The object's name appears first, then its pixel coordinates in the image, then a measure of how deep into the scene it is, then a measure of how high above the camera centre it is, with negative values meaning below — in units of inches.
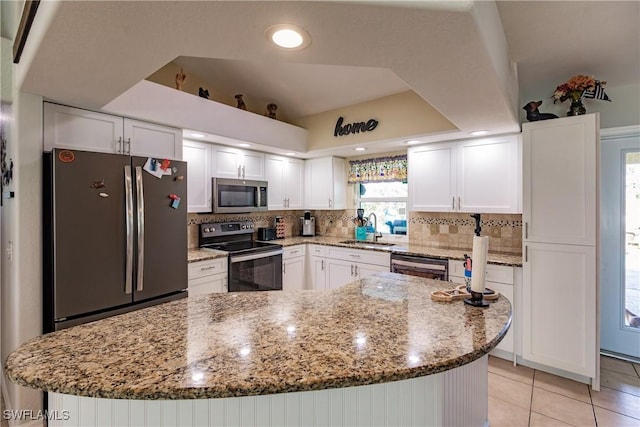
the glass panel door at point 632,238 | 110.0 -10.0
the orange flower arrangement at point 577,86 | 97.3 +39.6
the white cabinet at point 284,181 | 155.9 +16.7
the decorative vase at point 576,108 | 97.5 +32.5
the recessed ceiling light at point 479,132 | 112.5 +29.4
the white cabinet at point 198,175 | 120.7 +15.5
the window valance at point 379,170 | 154.2 +22.3
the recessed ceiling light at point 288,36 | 46.6 +28.0
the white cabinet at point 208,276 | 109.4 -23.4
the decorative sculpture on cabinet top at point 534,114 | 102.9 +33.1
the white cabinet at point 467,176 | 114.9 +14.4
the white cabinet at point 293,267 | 148.3 -27.1
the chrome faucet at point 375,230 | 159.8 -9.4
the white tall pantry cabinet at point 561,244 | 92.0 -10.3
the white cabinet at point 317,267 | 156.0 -28.0
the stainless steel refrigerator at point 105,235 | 75.5 -5.8
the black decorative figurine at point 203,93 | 118.8 +46.2
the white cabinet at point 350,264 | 136.4 -24.0
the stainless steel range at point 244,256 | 125.0 -18.3
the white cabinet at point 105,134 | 80.8 +23.6
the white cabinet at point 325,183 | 164.6 +15.9
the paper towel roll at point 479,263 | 57.6 -9.8
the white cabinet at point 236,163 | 131.8 +22.6
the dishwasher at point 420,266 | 118.0 -21.6
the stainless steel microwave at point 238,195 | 129.6 +7.9
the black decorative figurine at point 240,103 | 132.3 +47.2
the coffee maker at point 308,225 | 179.6 -7.2
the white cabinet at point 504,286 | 106.1 -26.0
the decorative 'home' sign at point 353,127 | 133.3 +38.1
